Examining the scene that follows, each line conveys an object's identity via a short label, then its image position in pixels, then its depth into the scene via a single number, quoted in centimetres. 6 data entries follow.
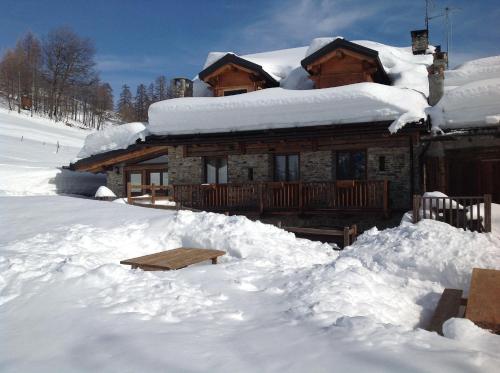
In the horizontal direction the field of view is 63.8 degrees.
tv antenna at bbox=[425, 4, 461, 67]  1952
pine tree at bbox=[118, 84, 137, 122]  6750
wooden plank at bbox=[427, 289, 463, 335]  479
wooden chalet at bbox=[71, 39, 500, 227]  1359
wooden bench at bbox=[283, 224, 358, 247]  1049
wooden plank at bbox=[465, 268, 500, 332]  424
